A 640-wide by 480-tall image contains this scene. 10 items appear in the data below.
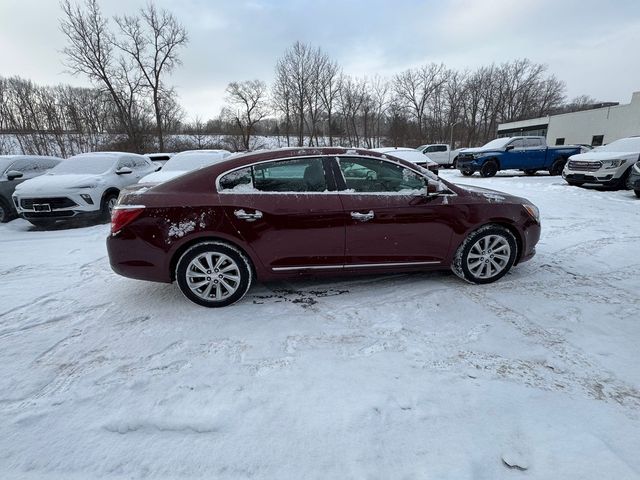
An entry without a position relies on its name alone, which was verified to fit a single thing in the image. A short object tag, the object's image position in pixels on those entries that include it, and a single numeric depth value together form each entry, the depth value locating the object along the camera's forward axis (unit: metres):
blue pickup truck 15.16
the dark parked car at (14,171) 7.75
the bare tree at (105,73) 27.09
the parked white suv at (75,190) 6.88
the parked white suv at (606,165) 10.02
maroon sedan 3.25
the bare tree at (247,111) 50.25
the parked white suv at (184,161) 7.74
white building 26.65
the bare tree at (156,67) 31.70
